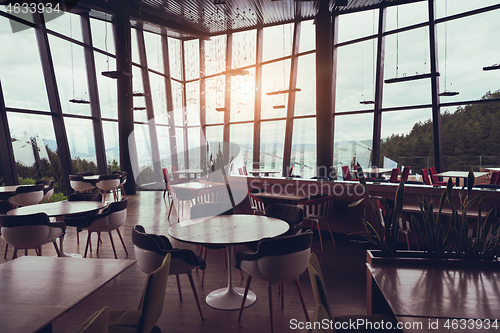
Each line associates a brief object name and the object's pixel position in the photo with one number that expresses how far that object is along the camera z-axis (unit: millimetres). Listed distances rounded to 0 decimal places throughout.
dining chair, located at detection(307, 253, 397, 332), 1107
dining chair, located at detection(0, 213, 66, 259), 2836
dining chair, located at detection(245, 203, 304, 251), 2938
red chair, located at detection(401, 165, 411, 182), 7203
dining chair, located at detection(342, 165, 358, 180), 7086
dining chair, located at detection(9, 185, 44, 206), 4633
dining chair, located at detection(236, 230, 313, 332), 1997
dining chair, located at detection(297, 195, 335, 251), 3858
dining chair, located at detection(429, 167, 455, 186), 6305
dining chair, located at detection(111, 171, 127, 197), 7734
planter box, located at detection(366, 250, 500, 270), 1604
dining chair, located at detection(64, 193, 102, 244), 3748
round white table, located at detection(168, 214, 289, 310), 2221
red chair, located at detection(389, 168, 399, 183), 6750
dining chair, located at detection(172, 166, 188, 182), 7974
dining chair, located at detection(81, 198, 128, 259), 3418
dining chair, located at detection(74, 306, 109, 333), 851
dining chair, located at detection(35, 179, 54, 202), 5320
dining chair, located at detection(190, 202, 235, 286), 3352
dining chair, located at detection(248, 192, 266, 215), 4083
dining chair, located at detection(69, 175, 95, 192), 6371
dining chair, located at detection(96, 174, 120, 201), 6551
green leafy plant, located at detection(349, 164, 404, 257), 1823
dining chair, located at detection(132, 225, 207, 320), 2119
